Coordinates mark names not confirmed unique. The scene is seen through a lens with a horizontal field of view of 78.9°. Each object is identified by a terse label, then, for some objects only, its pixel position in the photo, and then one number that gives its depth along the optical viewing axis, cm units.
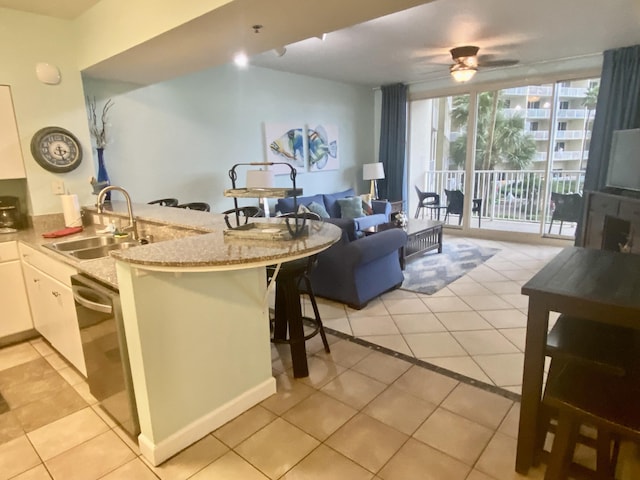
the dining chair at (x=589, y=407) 137
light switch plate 314
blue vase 355
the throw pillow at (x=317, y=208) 509
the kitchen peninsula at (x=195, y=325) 163
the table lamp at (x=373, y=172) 642
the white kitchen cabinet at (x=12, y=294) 285
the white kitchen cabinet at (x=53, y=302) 232
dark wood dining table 138
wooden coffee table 457
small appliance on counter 307
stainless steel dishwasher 179
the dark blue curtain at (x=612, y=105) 451
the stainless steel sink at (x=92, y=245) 260
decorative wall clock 299
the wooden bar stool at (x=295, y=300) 233
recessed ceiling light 277
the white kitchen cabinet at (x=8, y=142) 282
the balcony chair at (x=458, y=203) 649
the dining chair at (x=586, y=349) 145
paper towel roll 309
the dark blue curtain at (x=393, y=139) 666
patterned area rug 409
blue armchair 328
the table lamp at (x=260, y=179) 463
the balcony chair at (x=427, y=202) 652
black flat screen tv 397
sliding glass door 557
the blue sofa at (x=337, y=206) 506
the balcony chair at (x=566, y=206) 538
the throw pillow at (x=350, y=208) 555
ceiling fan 430
